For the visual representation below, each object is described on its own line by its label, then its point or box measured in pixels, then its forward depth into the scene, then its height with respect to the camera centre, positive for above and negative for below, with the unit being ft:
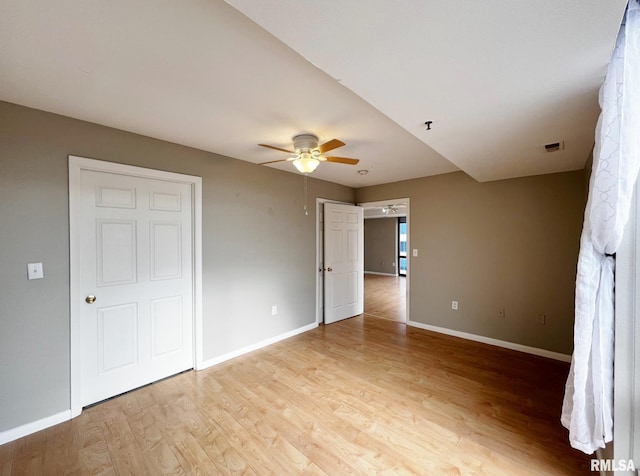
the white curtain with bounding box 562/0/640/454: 3.82 -0.27
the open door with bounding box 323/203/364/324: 14.28 -1.56
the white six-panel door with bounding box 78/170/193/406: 7.32 -1.40
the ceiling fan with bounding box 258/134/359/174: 7.67 +2.46
